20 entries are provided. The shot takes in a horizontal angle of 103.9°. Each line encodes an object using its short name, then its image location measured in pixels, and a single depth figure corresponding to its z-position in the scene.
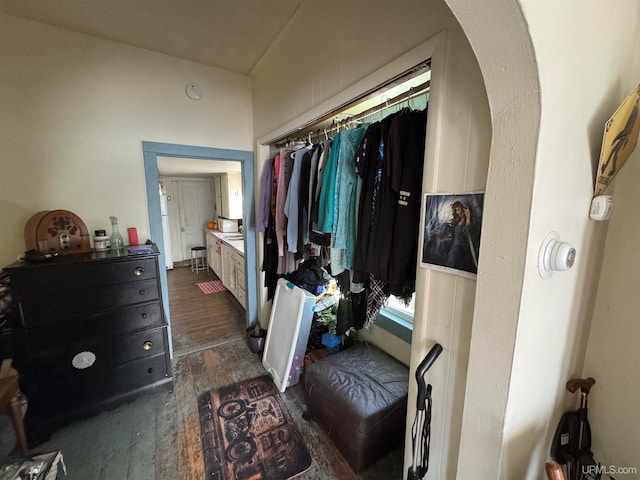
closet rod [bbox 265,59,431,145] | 0.94
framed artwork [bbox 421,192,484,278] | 0.77
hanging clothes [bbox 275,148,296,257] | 1.91
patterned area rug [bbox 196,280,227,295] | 4.13
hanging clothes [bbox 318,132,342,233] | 1.34
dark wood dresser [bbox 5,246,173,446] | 1.52
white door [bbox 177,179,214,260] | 5.88
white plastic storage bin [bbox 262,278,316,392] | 1.92
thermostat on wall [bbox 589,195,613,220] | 0.75
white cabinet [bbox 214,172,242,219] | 4.86
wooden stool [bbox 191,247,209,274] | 5.38
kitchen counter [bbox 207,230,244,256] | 3.51
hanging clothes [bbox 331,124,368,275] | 1.30
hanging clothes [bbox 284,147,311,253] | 1.71
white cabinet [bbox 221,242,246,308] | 3.30
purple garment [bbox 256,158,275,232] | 2.17
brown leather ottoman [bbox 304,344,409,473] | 1.35
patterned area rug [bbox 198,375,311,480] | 1.42
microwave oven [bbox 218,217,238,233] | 4.97
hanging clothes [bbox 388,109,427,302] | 0.99
